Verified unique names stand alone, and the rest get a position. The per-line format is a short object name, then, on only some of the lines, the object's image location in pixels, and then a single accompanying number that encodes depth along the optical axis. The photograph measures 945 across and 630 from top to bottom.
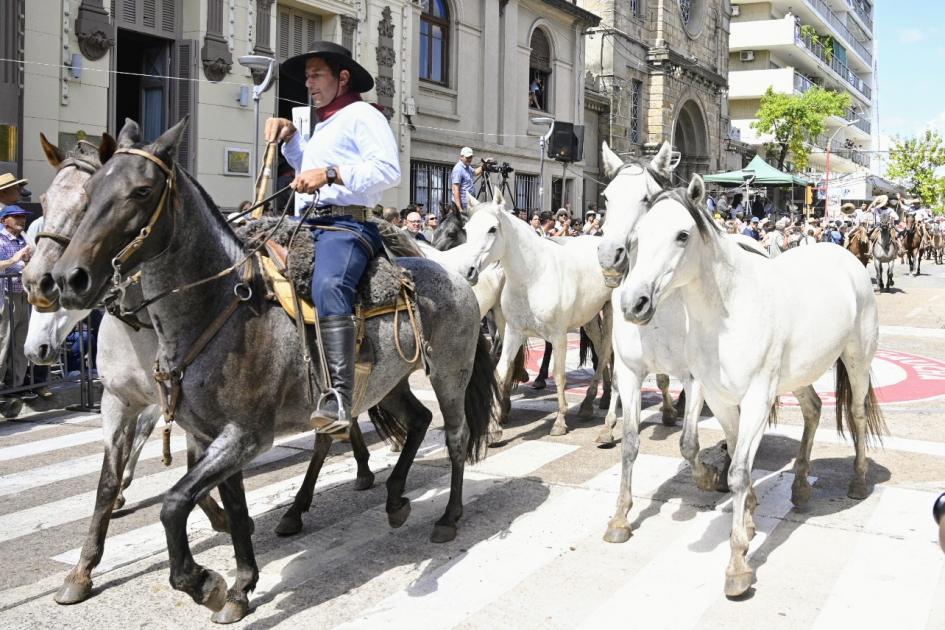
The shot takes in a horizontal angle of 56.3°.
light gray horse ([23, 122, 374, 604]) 3.71
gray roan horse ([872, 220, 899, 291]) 24.73
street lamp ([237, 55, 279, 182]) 14.39
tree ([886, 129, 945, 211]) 71.94
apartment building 59.62
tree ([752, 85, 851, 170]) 50.78
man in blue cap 8.83
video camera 13.47
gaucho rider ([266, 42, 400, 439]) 4.35
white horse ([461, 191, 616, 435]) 8.09
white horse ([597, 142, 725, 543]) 4.97
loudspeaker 22.08
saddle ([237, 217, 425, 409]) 4.38
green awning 34.77
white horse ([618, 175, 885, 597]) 4.54
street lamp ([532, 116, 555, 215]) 20.55
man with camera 12.63
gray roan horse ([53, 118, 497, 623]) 3.64
